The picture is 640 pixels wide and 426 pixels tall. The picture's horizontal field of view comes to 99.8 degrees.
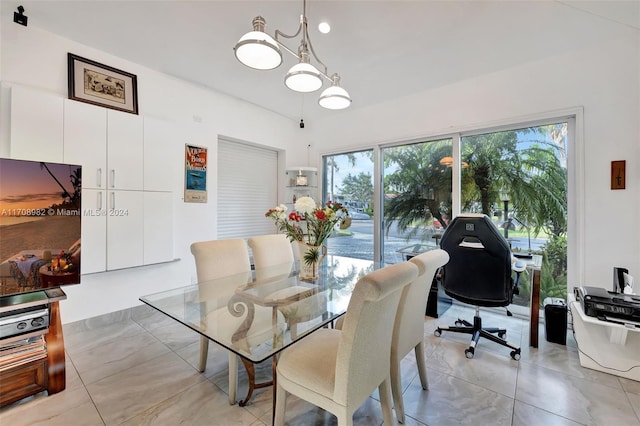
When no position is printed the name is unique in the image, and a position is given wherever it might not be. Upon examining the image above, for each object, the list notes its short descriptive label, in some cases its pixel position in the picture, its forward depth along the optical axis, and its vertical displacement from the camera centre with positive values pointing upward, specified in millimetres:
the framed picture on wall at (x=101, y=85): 2539 +1271
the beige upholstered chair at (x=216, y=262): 2018 -407
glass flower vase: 2160 -372
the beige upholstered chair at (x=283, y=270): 1609 -523
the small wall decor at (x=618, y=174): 2352 +362
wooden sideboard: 1646 -923
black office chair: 2238 -475
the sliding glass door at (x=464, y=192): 2840 +283
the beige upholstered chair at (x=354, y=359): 1059 -706
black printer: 1923 -674
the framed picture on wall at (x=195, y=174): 3348 +479
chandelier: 1569 +975
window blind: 3955 +388
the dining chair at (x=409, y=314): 1494 -589
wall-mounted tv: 1765 -96
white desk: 1972 -996
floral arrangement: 2070 -57
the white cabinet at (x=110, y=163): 2270 +474
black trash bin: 2443 -982
